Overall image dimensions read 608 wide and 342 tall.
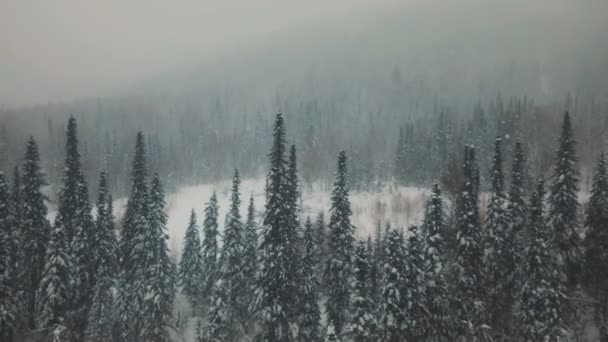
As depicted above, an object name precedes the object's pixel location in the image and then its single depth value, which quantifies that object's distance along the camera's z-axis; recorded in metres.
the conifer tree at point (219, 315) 46.12
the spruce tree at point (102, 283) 45.81
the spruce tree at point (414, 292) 32.38
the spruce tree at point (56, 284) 38.44
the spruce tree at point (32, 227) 43.72
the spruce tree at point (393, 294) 32.31
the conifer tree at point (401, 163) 132.65
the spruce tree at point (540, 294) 37.38
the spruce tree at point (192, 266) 63.03
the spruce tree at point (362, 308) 34.12
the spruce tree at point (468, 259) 36.47
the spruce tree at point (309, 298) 39.88
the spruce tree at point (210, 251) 59.22
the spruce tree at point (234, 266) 48.84
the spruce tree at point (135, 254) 45.44
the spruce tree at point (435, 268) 34.81
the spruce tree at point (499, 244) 41.72
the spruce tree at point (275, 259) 36.66
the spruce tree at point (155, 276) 44.66
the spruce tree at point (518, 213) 42.94
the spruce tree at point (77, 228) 42.41
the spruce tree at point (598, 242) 44.59
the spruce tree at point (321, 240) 60.12
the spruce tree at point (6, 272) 36.12
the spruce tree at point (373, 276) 42.48
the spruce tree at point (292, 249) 37.31
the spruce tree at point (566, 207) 45.53
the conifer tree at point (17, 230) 42.19
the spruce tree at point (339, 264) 41.19
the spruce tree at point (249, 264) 50.62
